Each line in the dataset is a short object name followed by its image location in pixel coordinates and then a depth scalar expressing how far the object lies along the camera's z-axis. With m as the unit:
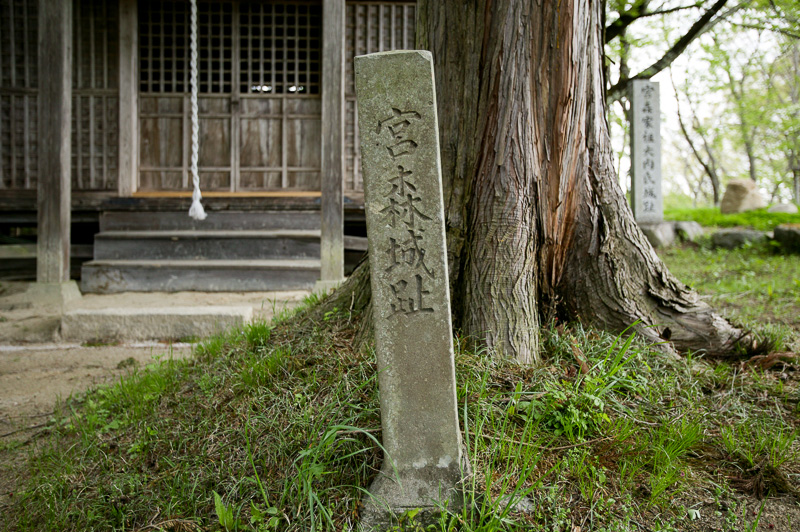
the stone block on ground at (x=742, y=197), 11.53
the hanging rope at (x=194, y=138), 4.88
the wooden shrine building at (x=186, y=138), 6.63
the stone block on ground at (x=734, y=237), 8.45
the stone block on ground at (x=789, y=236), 7.70
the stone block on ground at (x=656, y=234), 8.83
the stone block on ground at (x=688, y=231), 9.26
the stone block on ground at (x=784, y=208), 10.66
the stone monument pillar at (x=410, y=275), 1.97
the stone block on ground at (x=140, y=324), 5.11
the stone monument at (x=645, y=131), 8.30
